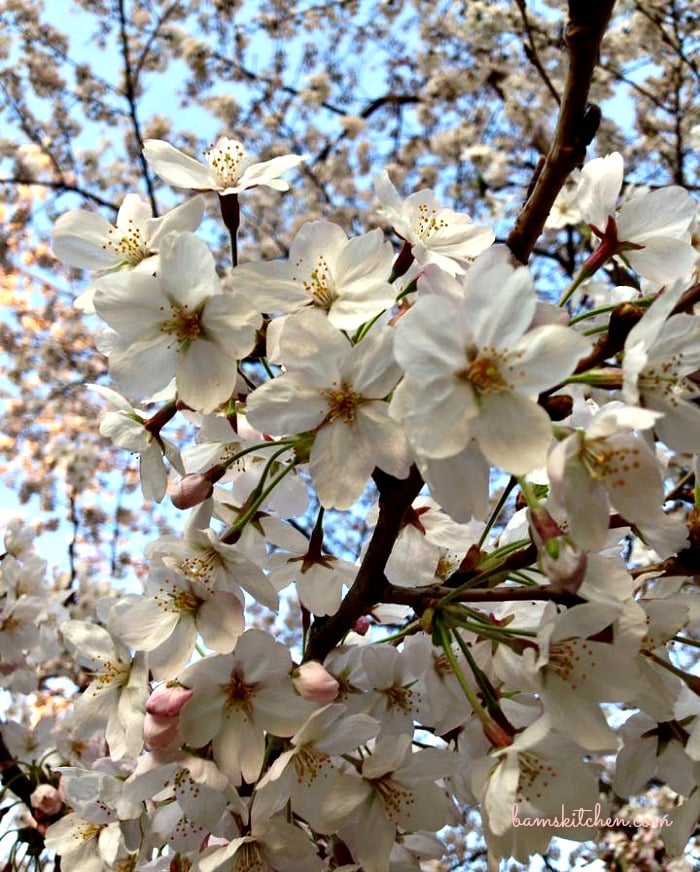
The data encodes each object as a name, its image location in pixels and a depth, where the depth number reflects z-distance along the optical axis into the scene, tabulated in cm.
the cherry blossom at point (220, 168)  22
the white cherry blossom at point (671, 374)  16
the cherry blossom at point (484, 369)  15
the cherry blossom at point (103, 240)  22
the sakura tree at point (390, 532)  16
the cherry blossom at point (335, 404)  17
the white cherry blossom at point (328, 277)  18
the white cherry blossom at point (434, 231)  20
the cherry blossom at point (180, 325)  18
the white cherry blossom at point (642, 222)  20
